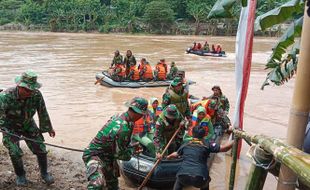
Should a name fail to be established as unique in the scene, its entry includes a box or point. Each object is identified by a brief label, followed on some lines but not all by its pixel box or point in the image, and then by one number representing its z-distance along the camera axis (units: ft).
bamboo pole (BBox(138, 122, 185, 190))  19.40
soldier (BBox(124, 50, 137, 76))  53.06
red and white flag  20.43
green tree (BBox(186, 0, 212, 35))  177.99
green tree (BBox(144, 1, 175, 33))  175.94
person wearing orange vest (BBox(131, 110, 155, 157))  23.27
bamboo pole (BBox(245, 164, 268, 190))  8.35
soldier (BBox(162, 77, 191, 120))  26.40
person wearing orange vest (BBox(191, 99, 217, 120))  28.04
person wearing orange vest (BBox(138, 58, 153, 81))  54.49
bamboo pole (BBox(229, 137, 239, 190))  12.82
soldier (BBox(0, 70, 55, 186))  18.28
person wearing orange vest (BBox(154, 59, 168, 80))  55.24
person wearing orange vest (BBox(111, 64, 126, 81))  53.62
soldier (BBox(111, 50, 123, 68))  53.32
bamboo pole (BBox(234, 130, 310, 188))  5.83
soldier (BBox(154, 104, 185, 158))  21.12
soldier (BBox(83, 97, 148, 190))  14.78
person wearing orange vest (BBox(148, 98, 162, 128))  27.58
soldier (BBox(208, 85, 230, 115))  28.66
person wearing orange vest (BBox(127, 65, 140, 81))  54.24
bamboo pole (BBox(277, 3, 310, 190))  7.48
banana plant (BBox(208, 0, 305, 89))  10.65
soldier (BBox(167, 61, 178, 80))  55.15
